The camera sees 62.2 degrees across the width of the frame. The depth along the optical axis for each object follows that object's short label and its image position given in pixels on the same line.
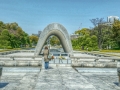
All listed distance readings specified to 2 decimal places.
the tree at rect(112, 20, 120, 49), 30.95
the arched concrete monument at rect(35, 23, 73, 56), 12.99
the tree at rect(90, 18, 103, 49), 36.29
